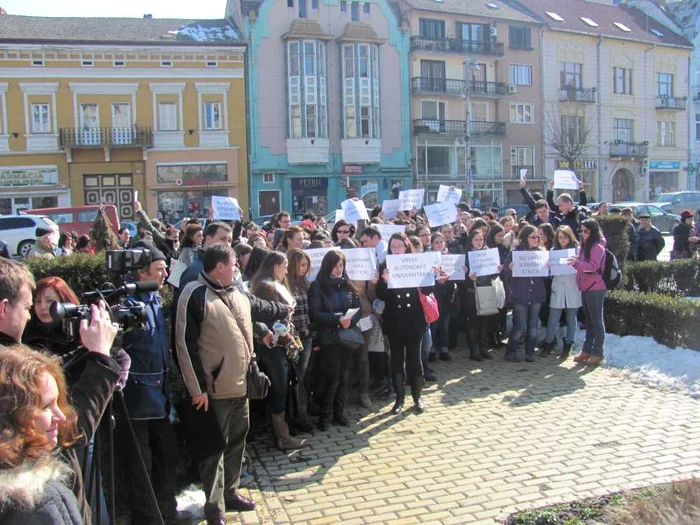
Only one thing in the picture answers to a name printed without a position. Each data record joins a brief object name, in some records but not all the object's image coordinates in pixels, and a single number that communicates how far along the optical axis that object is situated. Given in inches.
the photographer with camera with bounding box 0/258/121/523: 110.0
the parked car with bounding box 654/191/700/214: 1327.5
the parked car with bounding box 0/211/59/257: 959.6
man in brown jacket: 184.1
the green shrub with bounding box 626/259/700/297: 475.5
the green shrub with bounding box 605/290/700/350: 347.6
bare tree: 1772.9
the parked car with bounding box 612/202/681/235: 1203.2
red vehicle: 1081.4
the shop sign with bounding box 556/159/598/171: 1818.4
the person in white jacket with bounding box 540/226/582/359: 368.5
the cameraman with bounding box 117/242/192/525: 180.1
